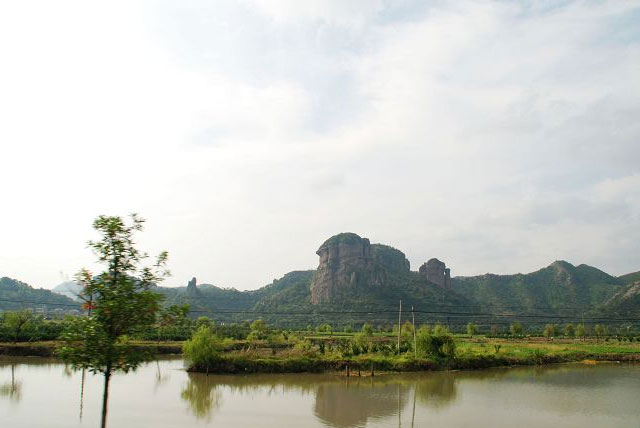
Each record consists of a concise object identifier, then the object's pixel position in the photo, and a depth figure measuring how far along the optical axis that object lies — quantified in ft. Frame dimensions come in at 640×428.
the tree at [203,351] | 128.77
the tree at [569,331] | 327.18
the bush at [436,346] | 152.35
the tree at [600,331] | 305.24
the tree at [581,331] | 306.14
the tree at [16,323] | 172.14
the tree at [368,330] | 273.91
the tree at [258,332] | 221.09
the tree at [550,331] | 314.35
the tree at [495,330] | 323.00
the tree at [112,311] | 37.73
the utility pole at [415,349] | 151.98
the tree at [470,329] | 306.76
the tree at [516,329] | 313.73
